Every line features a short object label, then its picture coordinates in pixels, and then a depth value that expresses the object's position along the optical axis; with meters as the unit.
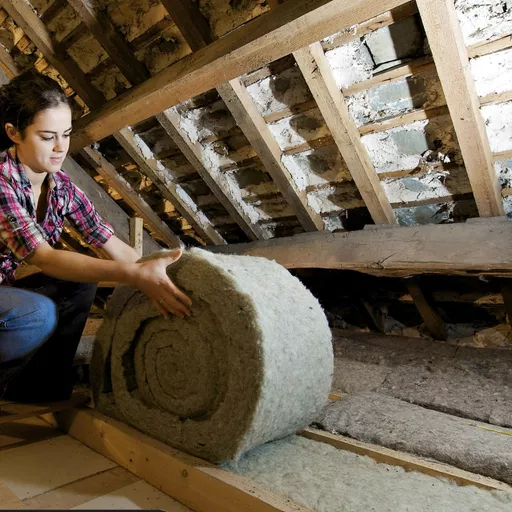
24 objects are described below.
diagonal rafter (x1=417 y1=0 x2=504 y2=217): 1.79
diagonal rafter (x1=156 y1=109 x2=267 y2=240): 2.92
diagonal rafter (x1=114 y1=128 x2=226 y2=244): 3.26
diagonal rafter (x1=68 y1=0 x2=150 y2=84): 2.67
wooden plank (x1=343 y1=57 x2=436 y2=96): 2.11
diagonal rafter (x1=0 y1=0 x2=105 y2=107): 2.93
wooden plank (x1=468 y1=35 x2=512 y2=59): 1.92
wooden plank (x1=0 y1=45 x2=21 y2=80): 3.29
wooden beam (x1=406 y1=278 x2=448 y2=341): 3.34
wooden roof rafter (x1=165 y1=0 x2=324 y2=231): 2.38
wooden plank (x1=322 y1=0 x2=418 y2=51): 1.96
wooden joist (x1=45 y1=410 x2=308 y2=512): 1.20
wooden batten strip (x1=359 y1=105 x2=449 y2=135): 2.28
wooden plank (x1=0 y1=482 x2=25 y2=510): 1.27
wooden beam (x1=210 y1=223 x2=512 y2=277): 2.40
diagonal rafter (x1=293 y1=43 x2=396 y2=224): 2.21
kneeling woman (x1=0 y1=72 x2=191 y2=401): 1.47
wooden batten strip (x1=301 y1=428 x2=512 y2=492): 1.33
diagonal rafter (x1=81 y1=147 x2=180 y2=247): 3.57
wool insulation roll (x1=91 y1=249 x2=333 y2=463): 1.34
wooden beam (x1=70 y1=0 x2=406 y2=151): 1.70
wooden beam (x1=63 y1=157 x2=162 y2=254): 3.61
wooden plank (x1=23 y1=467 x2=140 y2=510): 1.31
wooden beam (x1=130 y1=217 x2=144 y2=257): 3.88
